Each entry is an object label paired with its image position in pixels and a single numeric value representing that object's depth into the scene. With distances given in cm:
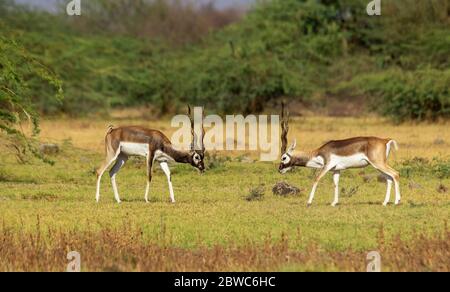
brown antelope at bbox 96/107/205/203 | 1471
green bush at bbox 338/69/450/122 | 3121
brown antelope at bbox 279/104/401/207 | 1395
